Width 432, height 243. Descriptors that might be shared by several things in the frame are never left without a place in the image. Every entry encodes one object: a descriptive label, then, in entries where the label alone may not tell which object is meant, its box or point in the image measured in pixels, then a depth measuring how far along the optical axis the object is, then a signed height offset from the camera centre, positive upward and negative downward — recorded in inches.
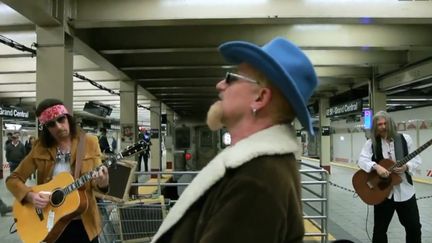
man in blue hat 46.5 -2.2
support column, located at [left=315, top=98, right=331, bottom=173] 792.9 +11.5
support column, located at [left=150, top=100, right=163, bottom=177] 786.2 +10.0
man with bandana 129.6 -6.3
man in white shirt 187.9 -12.5
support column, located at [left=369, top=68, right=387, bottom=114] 531.8 +48.8
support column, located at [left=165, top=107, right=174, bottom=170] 884.0 -5.3
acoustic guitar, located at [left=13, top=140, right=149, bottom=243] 128.0 -18.8
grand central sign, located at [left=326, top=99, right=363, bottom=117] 576.2 +41.4
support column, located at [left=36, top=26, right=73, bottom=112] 264.8 +44.0
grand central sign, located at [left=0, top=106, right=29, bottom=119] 683.4 +45.8
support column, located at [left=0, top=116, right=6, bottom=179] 779.4 -0.4
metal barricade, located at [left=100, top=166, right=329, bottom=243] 169.0 -29.3
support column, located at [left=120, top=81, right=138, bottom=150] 553.0 +34.8
